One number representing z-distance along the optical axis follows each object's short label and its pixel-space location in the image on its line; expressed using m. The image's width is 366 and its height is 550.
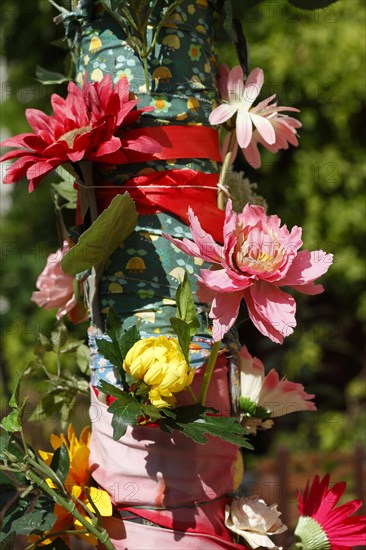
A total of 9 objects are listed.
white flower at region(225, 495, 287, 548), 0.87
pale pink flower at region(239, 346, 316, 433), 0.92
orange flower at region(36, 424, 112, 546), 0.87
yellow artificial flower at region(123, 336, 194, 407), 0.82
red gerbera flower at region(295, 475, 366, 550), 0.88
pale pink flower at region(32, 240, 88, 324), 0.95
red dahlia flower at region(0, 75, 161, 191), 0.85
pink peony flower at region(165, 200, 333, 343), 0.82
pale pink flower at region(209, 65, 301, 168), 0.91
